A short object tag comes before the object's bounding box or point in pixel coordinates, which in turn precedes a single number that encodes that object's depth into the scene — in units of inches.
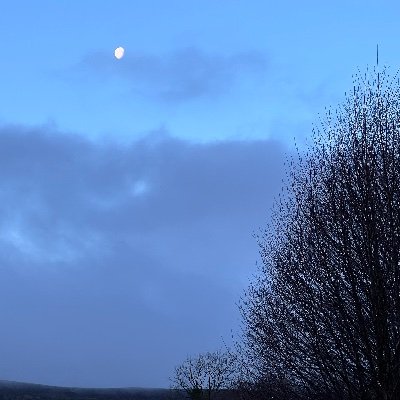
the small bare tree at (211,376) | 2443.4
